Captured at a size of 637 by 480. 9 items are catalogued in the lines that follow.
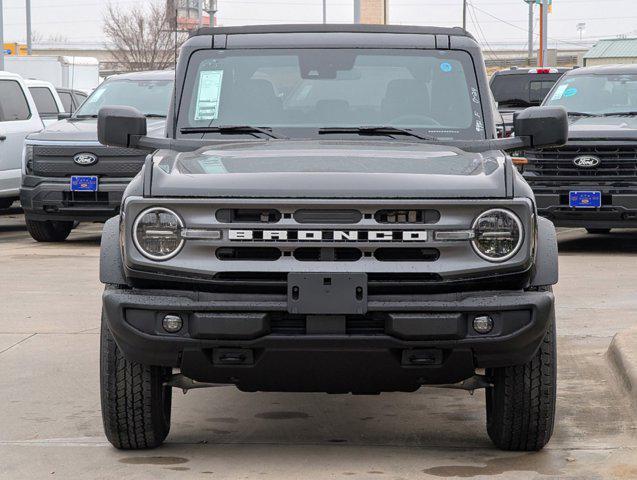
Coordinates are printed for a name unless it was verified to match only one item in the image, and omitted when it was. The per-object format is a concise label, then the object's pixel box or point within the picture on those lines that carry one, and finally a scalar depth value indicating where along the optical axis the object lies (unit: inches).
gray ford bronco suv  199.2
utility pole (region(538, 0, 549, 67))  1603.6
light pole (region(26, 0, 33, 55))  1846.5
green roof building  2721.5
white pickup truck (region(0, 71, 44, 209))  649.6
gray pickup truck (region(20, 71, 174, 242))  575.5
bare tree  2689.5
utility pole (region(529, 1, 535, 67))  2232.5
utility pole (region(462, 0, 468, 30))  2327.5
